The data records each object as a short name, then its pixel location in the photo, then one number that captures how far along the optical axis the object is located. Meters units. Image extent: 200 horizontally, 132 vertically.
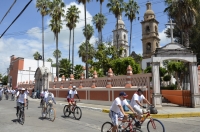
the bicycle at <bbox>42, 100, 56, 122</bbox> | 10.79
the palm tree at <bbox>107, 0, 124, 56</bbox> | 34.40
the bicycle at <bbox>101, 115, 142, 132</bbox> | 6.30
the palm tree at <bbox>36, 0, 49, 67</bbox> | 37.72
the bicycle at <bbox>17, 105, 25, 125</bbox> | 9.76
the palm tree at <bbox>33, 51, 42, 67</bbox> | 65.51
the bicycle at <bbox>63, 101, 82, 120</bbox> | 11.06
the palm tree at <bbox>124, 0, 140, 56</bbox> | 36.94
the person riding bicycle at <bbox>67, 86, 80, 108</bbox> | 12.02
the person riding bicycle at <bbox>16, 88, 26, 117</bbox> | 10.19
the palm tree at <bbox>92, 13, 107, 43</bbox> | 41.88
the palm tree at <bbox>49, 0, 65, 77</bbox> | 35.12
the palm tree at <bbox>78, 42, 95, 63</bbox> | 44.67
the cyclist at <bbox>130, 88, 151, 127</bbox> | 7.72
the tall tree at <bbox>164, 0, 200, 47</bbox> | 18.30
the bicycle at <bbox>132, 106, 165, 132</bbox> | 6.93
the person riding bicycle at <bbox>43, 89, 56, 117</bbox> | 11.16
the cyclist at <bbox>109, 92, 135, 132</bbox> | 6.25
